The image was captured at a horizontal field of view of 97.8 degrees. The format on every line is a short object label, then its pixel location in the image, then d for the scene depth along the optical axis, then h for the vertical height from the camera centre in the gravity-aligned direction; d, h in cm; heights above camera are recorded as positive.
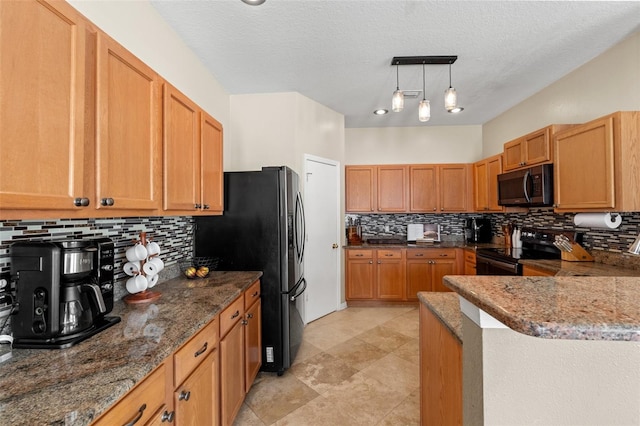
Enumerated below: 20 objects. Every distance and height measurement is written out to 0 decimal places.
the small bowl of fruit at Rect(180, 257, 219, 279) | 199 -37
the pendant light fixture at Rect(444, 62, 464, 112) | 217 +91
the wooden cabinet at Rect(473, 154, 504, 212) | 354 +43
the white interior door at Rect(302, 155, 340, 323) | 332 -27
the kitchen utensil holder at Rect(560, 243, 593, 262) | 246 -36
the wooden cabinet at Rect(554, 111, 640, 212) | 193 +37
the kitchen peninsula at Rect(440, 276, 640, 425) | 69 -40
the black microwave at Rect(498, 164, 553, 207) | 256 +28
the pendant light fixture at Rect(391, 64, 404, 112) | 223 +92
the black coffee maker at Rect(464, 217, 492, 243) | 412 -24
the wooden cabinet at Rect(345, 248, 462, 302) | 382 -77
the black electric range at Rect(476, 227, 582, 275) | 274 -42
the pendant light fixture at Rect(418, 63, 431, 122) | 223 +84
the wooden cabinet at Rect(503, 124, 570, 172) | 256 +67
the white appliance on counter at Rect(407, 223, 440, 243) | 435 -25
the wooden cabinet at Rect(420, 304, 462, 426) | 104 -67
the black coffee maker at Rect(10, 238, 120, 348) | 97 -27
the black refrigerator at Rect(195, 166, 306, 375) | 221 -19
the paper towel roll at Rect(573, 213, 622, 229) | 219 -5
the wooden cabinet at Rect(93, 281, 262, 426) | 88 -70
